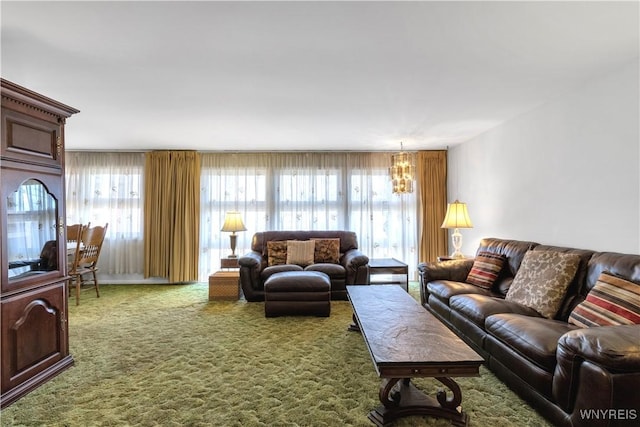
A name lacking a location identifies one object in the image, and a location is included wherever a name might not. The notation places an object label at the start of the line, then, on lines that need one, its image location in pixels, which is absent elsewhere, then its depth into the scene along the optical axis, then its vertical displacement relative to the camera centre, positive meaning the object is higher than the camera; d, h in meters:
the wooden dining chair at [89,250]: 4.37 -0.54
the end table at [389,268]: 4.39 -0.80
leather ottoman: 3.64 -1.00
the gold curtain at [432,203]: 5.52 +0.12
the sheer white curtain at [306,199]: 5.48 +0.20
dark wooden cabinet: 2.05 -0.23
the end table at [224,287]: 4.38 -1.05
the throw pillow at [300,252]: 4.70 -0.62
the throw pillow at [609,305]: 1.93 -0.61
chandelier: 4.22 +0.50
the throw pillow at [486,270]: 3.28 -0.64
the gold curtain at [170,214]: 5.35 -0.05
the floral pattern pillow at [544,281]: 2.47 -0.59
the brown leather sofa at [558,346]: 1.48 -0.81
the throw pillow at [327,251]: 4.79 -0.62
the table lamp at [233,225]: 4.84 -0.22
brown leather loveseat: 4.24 -0.83
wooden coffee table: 1.64 -0.79
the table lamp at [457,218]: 4.19 -0.11
